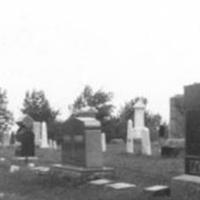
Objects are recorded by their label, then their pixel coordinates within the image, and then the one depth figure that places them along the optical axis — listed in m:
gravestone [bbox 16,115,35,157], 19.83
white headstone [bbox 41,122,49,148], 29.19
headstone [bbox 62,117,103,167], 12.94
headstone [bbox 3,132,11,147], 36.12
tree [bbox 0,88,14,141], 58.32
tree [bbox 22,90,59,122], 59.78
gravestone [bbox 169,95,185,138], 21.31
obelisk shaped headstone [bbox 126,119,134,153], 21.04
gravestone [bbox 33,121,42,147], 30.36
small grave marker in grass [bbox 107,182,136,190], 10.72
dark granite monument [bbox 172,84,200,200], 9.22
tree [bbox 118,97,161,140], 52.81
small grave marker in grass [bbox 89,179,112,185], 11.55
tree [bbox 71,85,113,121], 55.69
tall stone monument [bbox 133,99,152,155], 23.77
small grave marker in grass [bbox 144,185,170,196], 9.59
